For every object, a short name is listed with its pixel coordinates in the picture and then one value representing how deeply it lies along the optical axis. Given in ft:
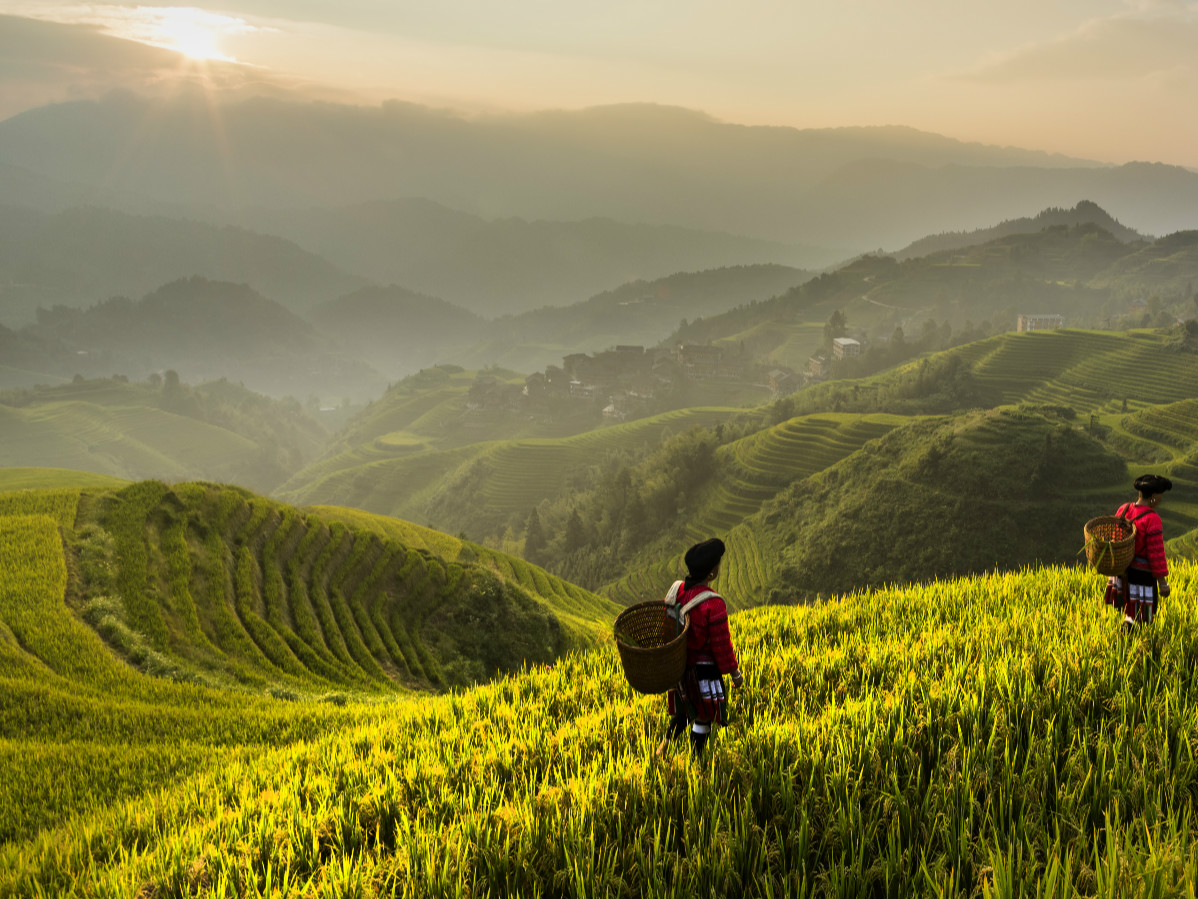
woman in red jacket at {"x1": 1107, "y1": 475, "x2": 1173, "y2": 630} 21.62
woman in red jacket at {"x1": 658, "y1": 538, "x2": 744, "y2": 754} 16.52
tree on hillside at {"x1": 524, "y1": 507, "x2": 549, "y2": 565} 388.57
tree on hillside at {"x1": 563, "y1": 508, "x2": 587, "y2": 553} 378.94
